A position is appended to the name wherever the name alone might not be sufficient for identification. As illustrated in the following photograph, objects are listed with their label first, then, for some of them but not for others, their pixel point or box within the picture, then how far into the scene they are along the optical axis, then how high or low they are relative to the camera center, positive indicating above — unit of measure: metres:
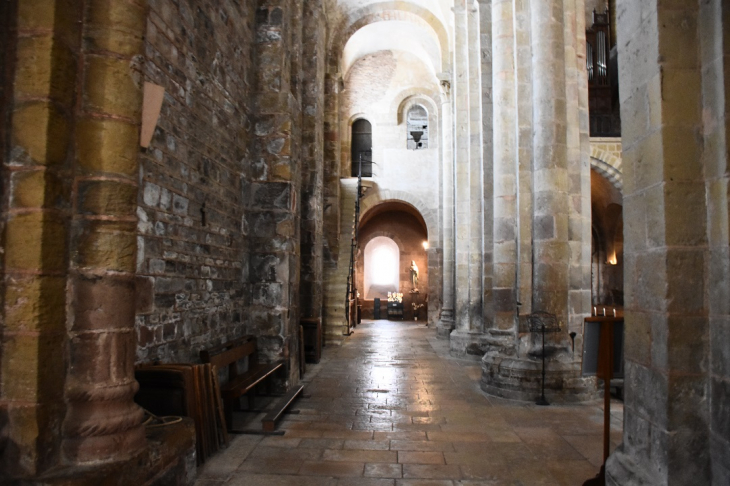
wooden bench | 5.14 -1.01
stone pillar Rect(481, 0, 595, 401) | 6.69 +1.19
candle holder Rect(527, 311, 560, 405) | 6.64 -0.43
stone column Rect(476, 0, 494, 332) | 9.85 +3.07
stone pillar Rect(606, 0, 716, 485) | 2.71 +0.19
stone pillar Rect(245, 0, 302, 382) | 7.06 +1.13
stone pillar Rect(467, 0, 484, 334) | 11.03 +2.06
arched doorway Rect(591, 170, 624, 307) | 20.08 +1.60
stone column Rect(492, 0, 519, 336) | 8.15 +1.93
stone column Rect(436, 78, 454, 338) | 15.11 +2.38
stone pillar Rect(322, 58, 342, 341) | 15.01 +3.12
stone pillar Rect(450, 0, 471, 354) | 11.92 +2.93
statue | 21.97 +0.34
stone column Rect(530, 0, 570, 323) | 6.76 +1.55
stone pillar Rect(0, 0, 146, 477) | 2.64 +0.23
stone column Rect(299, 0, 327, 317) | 10.51 +2.29
